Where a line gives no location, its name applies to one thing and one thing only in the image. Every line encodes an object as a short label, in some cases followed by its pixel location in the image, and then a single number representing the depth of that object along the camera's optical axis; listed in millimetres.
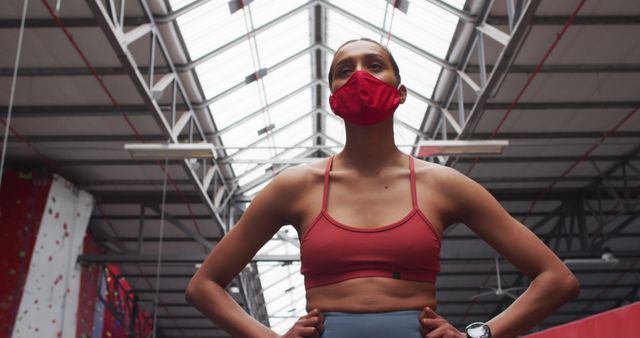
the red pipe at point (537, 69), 8812
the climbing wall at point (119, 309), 17172
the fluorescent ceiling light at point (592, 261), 12476
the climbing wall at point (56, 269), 11742
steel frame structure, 8852
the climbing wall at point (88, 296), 13645
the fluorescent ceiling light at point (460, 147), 8844
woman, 1364
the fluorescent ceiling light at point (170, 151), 8688
